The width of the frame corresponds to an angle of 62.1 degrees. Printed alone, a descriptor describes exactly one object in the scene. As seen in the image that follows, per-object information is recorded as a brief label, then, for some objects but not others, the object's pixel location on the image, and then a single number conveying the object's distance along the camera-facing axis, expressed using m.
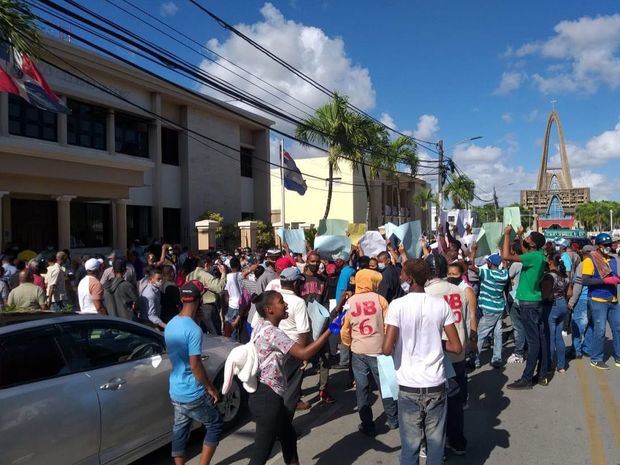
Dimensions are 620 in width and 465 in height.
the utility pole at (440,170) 26.73
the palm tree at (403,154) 33.41
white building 15.92
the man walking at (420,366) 3.56
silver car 3.56
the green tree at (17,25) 6.80
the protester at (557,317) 7.40
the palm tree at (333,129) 23.75
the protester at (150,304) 7.43
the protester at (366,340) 5.18
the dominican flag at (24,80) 8.46
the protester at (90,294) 7.20
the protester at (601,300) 7.51
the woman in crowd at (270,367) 3.76
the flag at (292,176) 22.53
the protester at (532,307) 6.68
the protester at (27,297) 7.32
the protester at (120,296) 7.61
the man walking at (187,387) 4.01
